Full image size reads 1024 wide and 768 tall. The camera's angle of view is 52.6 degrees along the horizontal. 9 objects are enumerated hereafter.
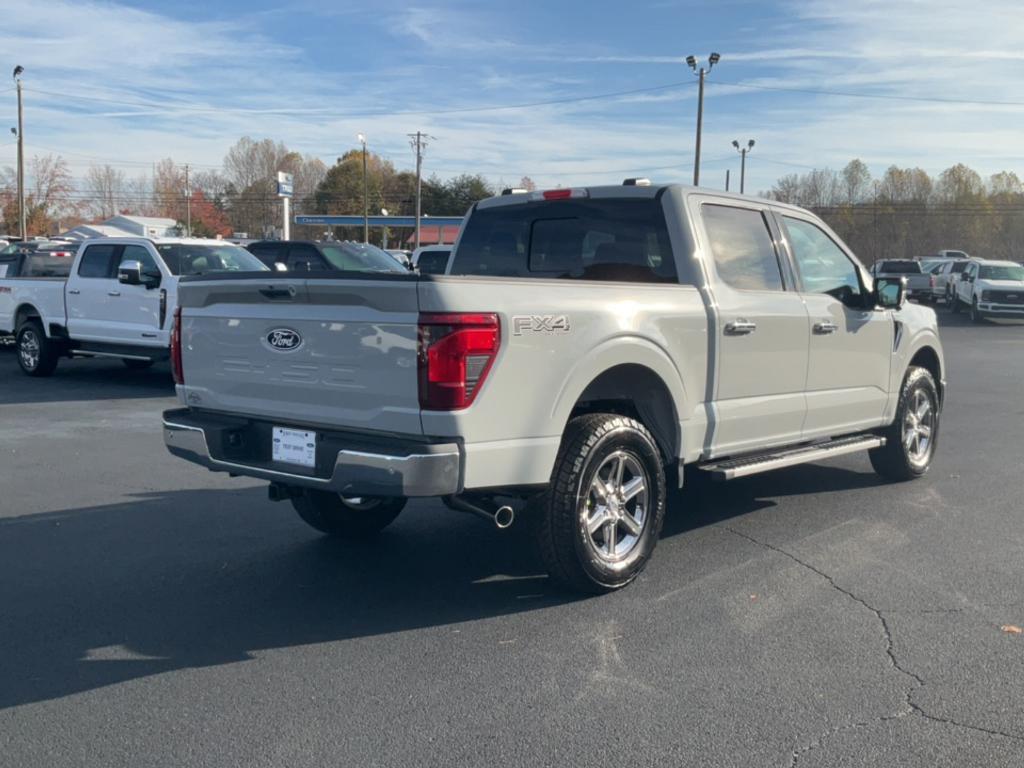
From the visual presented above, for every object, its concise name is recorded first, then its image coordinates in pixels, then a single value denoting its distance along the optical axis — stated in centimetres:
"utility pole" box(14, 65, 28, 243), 4634
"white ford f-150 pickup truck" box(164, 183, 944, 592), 456
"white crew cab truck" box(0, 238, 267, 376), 1359
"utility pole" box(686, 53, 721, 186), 3969
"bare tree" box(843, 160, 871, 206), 8619
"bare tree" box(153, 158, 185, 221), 11838
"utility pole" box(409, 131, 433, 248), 6512
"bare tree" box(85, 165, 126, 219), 12106
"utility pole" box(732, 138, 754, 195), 5678
